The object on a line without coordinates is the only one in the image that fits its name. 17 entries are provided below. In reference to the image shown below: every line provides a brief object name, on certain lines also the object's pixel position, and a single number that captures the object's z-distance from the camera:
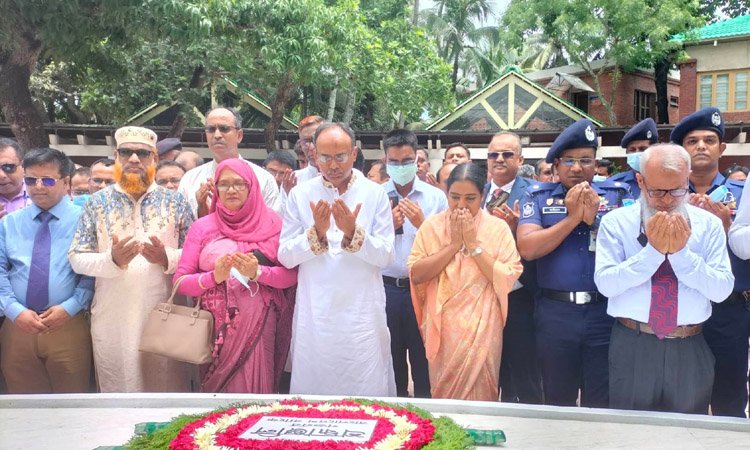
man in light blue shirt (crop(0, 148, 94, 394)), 3.62
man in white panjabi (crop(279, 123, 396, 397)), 3.47
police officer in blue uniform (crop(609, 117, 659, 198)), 4.60
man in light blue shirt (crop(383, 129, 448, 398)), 4.02
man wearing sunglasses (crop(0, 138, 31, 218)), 4.21
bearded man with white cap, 3.58
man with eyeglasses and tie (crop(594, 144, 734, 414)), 2.89
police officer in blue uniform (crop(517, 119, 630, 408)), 3.39
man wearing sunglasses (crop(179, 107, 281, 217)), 4.12
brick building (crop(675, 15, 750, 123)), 20.23
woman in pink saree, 3.44
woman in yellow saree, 3.34
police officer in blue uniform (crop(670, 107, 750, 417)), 3.42
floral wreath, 2.37
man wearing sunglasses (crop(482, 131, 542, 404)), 3.87
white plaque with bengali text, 2.43
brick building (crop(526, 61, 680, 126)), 22.95
